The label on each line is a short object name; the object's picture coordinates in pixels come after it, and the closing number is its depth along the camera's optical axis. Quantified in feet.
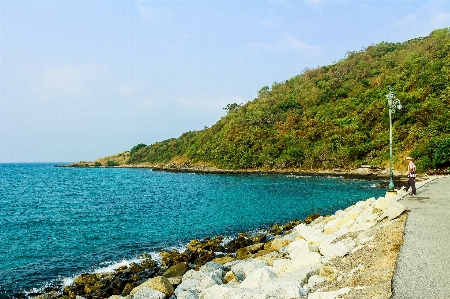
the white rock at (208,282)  29.55
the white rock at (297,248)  34.68
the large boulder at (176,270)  39.52
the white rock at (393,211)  36.86
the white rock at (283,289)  22.02
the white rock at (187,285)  30.27
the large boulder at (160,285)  31.35
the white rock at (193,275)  34.50
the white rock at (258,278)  25.63
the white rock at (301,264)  28.79
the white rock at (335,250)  29.58
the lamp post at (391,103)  64.19
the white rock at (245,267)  32.32
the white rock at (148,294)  29.71
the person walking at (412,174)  55.47
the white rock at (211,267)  37.17
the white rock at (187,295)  27.47
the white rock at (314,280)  24.18
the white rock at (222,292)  23.82
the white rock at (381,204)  40.62
